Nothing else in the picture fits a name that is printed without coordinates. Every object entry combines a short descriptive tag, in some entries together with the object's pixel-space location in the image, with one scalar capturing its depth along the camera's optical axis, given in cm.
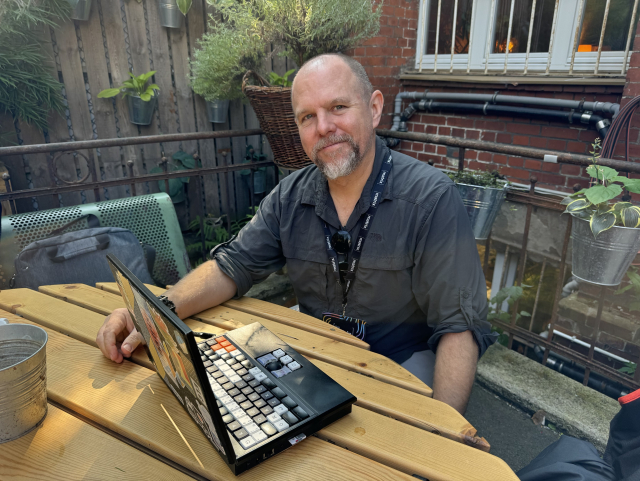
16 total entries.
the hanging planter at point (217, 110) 376
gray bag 191
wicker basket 250
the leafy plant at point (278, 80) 287
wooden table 72
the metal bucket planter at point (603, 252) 194
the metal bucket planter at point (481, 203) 237
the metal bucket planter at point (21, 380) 74
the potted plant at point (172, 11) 333
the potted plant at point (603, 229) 187
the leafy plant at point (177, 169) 364
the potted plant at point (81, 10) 306
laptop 64
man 136
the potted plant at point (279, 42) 242
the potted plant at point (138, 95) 329
